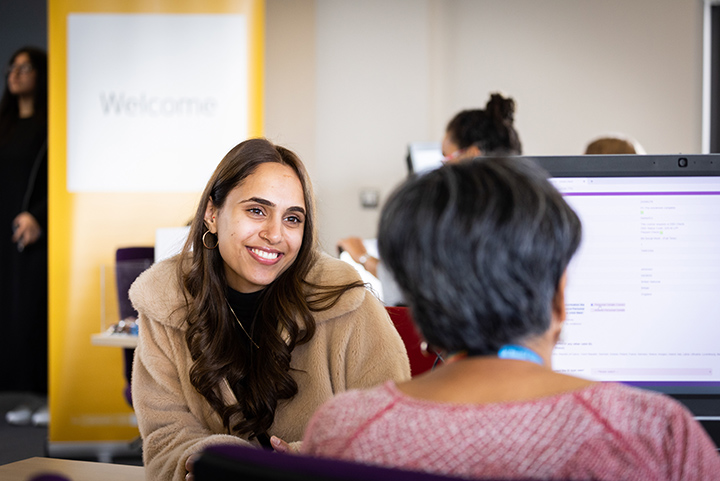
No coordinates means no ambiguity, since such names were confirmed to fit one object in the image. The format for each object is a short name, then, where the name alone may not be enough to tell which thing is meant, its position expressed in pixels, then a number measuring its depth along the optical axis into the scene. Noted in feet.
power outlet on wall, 19.54
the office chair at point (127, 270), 13.12
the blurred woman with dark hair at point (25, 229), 17.04
